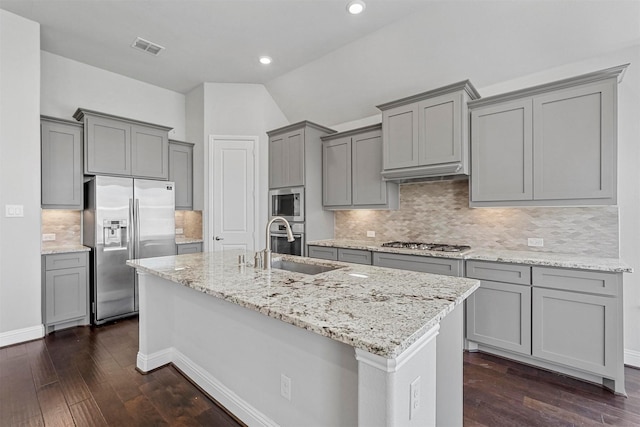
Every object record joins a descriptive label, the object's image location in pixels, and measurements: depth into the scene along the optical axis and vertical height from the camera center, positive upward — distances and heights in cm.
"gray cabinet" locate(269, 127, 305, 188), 404 +74
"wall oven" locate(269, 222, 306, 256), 401 -40
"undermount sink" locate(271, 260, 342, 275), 219 -42
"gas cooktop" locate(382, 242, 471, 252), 303 -38
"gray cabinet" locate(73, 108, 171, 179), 357 +83
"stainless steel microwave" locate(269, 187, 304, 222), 403 +12
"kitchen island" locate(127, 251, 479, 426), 100 -61
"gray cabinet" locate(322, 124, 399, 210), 368 +51
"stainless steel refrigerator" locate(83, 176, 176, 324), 347 -27
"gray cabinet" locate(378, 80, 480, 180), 289 +80
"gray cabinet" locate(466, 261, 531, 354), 248 -83
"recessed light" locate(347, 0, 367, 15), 278 +193
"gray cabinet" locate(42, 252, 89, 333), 320 -86
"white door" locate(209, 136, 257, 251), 446 +31
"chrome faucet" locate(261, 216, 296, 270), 204 -30
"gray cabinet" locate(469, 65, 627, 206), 234 +58
